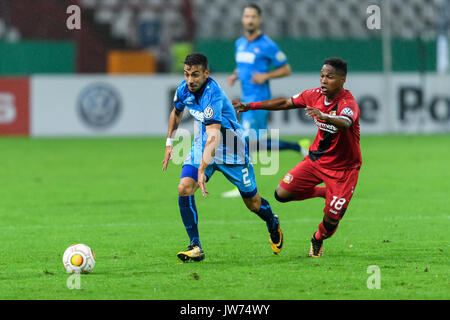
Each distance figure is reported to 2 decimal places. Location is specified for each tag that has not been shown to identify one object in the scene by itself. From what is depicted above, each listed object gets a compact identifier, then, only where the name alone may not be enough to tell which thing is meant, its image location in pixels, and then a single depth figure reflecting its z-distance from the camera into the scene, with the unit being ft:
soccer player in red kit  47.42
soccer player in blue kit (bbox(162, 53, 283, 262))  46.44
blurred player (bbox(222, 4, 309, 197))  77.97
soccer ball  42.83
